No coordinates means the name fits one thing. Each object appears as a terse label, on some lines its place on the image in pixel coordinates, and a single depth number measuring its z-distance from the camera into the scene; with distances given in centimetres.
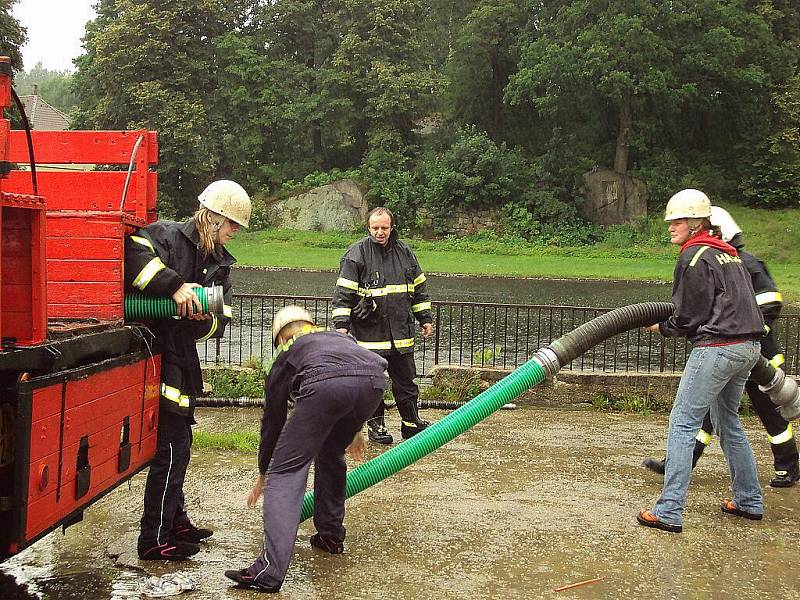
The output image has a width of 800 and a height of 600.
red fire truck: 325
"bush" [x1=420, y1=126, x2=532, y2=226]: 3797
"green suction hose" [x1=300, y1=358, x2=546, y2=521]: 476
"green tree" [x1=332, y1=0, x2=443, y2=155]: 4131
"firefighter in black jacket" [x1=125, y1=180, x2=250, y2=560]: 435
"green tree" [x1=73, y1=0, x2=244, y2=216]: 4091
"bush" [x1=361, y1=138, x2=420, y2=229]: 3903
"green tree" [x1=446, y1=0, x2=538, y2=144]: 4312
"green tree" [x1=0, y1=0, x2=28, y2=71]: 2804
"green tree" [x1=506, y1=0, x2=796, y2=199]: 3675
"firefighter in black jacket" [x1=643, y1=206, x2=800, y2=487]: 575
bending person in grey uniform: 400
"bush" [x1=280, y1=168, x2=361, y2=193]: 4128
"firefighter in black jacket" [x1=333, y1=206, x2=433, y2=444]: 689
